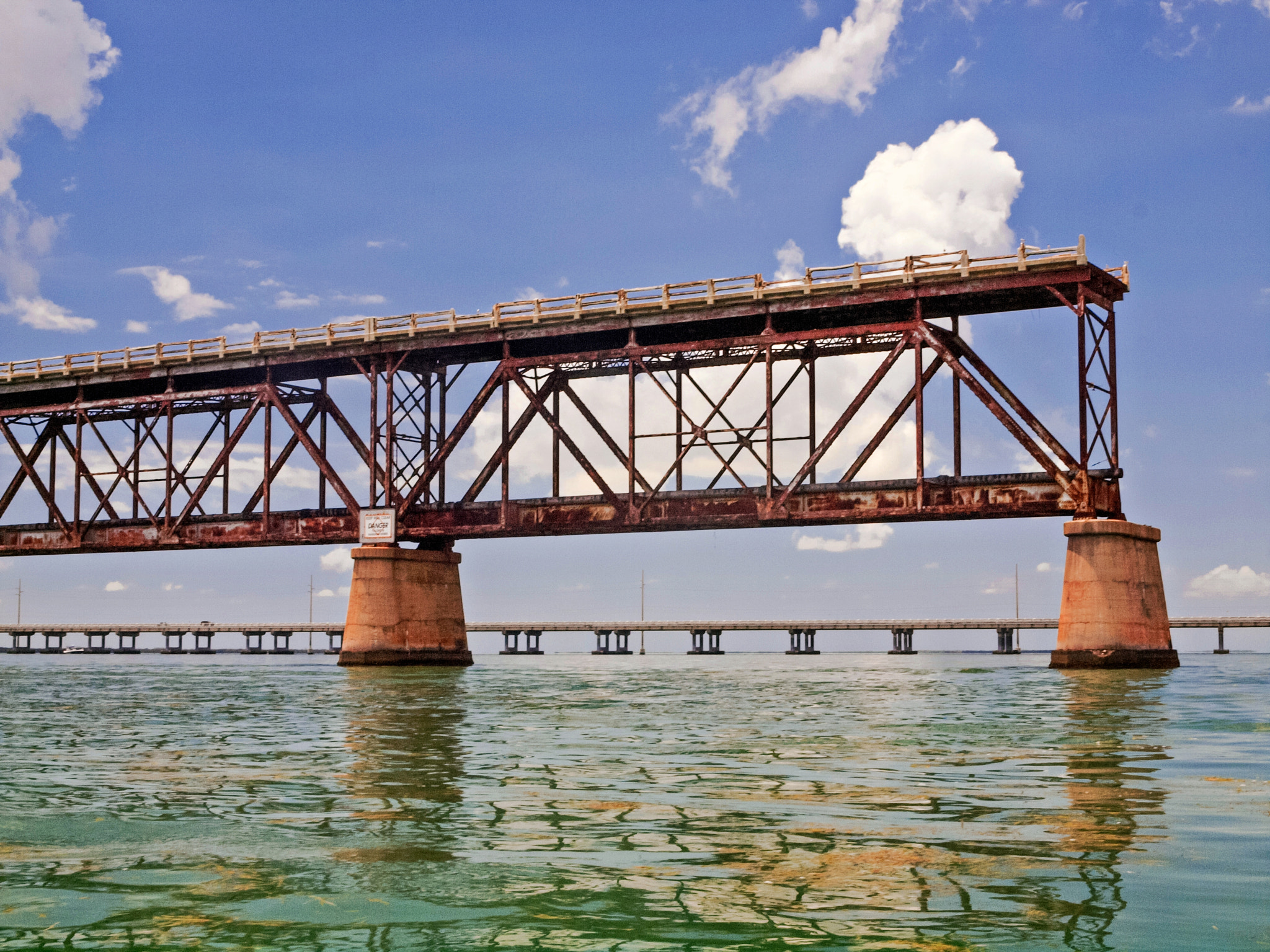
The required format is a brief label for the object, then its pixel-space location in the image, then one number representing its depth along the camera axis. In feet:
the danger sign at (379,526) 185.98
